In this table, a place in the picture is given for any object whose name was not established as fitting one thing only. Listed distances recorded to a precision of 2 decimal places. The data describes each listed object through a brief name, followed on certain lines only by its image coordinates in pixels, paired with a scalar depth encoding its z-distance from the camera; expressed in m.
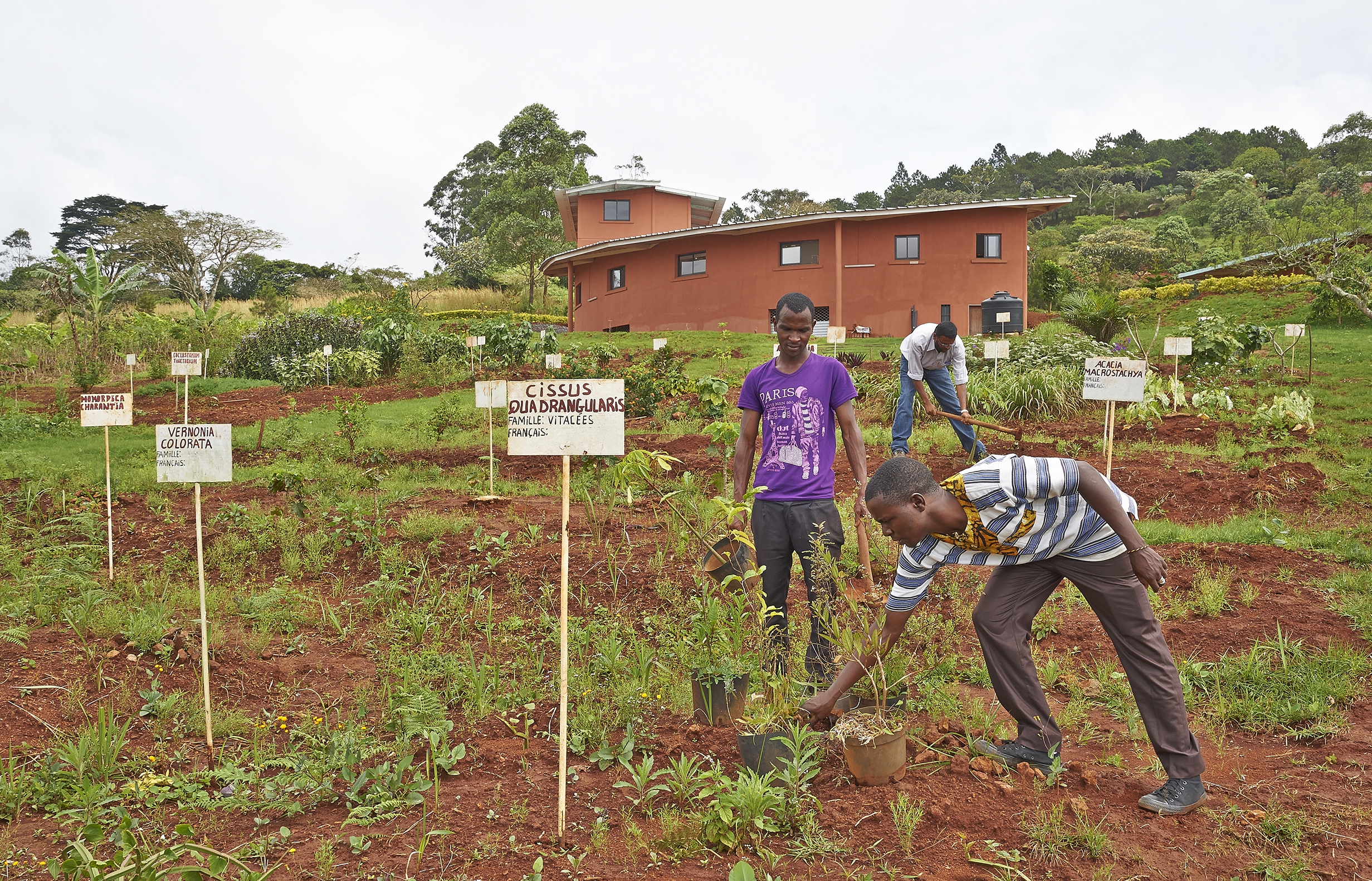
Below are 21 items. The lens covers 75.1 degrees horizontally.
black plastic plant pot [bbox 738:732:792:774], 3.26
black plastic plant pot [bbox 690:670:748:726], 3.79
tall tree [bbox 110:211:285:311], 37.56
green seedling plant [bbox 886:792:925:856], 2.95
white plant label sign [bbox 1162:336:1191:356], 10.41
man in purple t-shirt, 4.06
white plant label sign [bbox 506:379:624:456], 3.45
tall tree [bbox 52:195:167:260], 50.75
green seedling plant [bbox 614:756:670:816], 3.24
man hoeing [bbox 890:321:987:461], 8.55
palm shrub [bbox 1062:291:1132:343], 16.50
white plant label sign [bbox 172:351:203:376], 8.37
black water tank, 22.61
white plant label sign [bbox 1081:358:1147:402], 6.00
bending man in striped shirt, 3.06
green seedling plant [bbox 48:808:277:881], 2.29
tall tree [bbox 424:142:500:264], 57.44
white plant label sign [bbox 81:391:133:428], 6.12
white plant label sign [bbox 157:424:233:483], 4.24
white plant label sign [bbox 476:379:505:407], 7.51
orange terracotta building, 23.97
